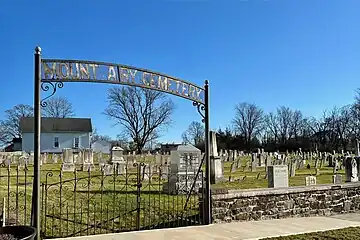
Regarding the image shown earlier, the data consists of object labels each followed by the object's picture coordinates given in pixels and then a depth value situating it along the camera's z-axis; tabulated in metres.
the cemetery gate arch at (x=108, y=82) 6.24
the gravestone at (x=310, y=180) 13.98
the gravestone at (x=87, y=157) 30.35
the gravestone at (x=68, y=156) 29.58
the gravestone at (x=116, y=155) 26.00
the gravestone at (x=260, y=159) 30.99
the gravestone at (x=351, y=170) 15.55
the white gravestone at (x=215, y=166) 16.91
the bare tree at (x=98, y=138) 72.29
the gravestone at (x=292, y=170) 20.74
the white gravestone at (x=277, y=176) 11.81
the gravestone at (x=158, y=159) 29.19
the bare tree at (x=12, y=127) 62.16
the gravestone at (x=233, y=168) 23.54
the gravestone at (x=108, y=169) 18.02
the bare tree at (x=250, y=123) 77.06
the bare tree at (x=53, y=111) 64.69
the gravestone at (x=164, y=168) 18.23
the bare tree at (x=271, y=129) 77.49
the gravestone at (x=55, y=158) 31.74
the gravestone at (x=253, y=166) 25.32
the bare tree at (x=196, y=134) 68.60
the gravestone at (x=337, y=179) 14.30
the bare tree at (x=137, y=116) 49.22
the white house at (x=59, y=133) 56.84
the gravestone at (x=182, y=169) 12.09
